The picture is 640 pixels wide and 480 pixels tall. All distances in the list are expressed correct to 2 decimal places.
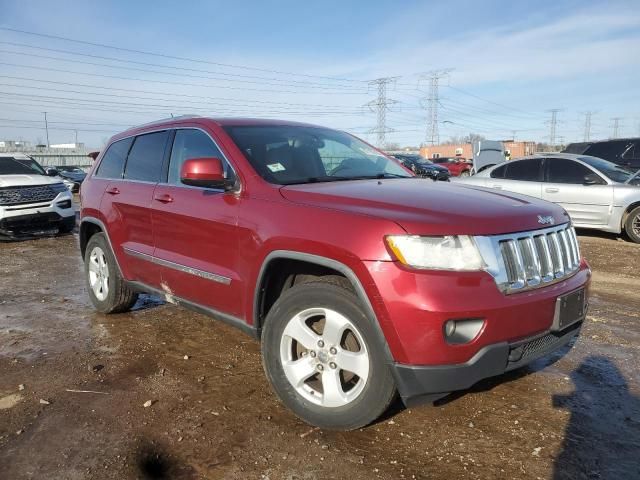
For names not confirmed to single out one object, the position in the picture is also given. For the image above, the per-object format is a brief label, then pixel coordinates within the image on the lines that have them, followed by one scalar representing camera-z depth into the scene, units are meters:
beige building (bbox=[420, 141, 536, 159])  63.43
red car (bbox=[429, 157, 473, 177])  32.53
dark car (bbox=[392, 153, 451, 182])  24.30
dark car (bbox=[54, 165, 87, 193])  22.34
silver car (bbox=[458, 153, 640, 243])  9.06
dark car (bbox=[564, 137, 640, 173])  12.31
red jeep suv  2.48
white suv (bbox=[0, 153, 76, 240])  9.59
